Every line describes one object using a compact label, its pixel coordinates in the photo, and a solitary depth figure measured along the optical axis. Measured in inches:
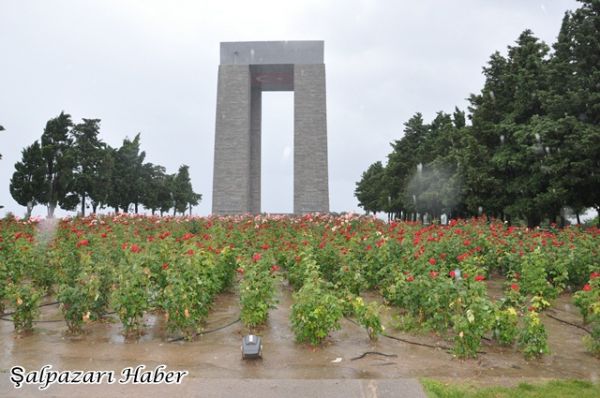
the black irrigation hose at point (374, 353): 214.8
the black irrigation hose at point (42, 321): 269.3
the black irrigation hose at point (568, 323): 274.7
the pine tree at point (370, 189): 2423.5
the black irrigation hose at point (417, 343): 228.0
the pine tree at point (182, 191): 2442.8
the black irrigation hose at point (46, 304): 287.8
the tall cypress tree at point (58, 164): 1614.2
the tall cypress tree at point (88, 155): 1688.0
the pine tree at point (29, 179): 1590.8
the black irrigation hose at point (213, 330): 238.2
